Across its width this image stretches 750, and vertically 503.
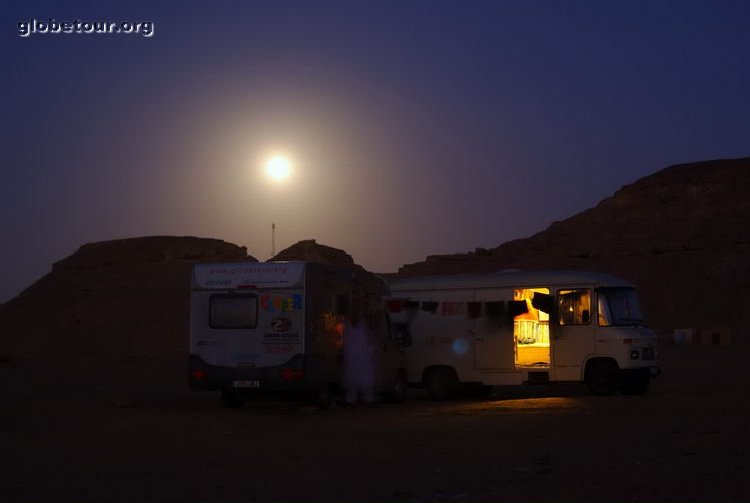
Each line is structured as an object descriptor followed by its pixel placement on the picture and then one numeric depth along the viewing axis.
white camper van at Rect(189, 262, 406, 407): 16.83
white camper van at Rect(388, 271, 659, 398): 19.97
